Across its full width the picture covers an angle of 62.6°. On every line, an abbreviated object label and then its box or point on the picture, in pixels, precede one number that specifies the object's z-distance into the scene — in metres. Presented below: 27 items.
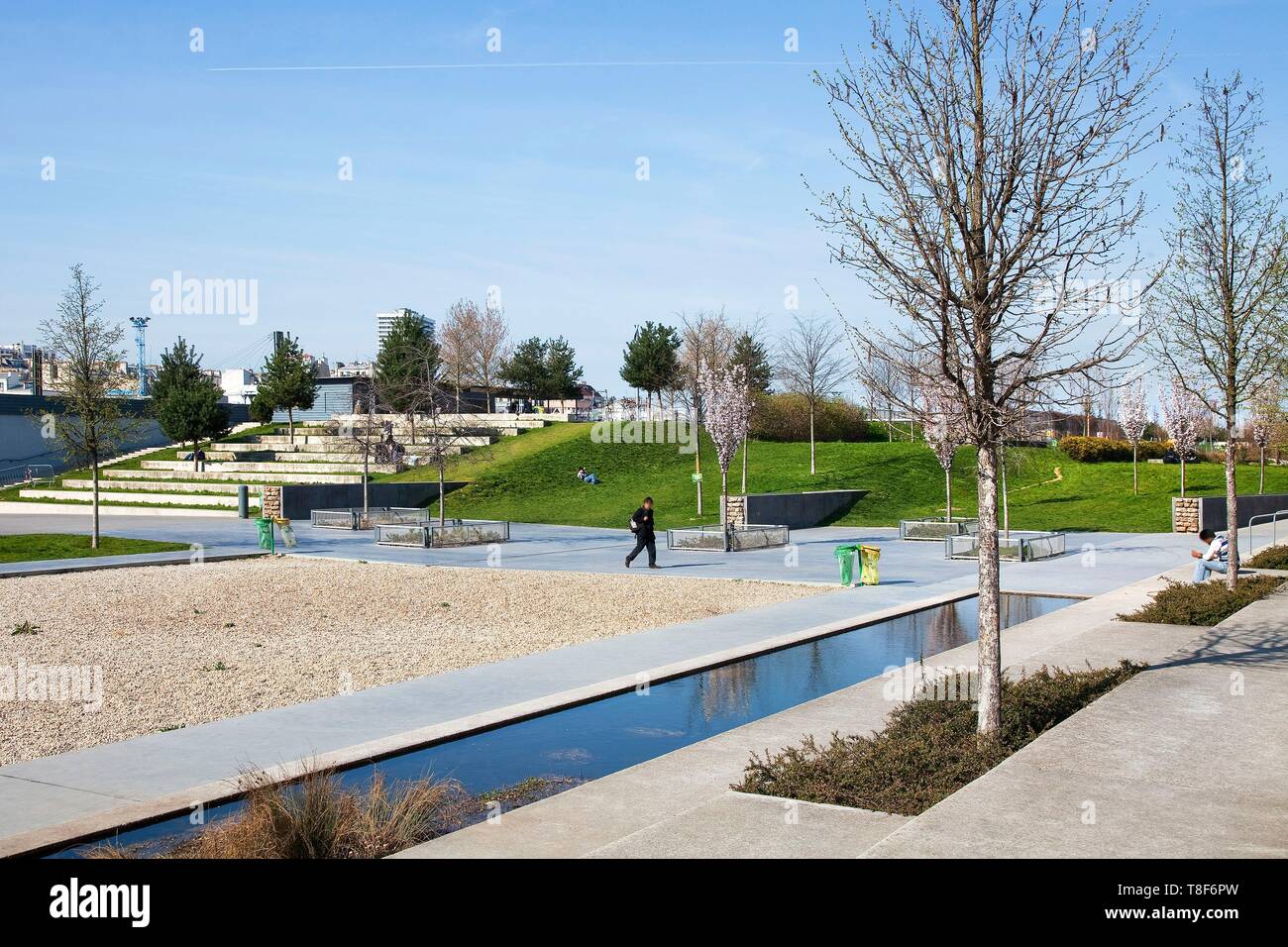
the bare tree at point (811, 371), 52.12
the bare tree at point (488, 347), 79.06
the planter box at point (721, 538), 28.91
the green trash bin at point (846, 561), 19.72
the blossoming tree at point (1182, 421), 39.56
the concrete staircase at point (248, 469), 44.47
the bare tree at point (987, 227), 8.32
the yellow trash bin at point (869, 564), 19.73
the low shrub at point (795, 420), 57.59
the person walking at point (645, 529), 23.67
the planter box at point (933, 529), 30.59
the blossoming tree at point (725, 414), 31.75
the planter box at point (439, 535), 29.28
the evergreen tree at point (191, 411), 54.56
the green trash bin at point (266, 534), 25.84
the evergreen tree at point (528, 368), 71.38
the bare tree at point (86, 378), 27.44
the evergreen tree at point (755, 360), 62.62
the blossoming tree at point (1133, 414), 42.50
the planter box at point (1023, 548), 25.12
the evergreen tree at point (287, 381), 59.66
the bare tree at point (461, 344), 77.69
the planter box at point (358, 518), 35.62
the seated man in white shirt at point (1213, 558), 18.83
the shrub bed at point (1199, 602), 14.77
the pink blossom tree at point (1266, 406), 19.99
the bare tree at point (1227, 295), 15.87
